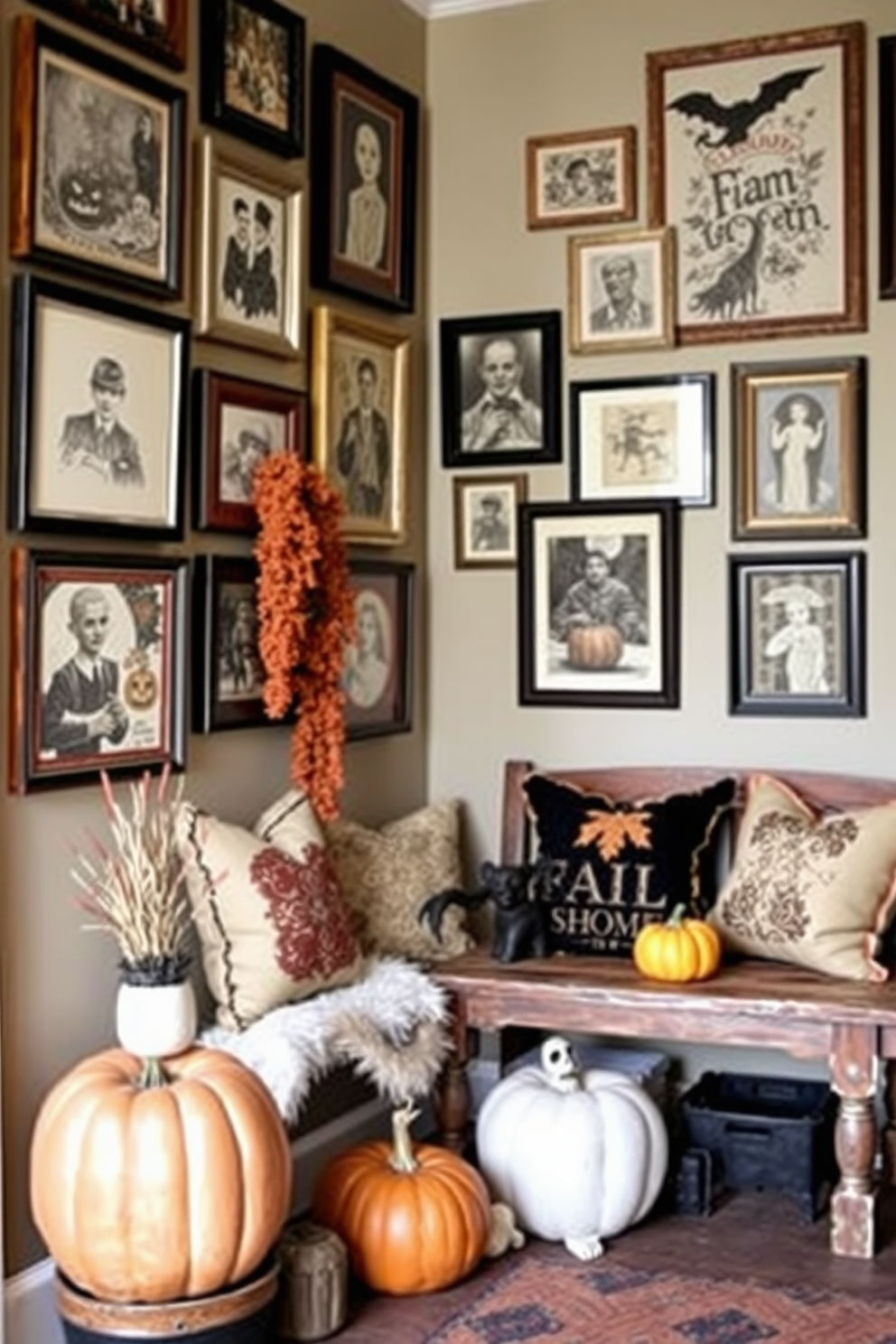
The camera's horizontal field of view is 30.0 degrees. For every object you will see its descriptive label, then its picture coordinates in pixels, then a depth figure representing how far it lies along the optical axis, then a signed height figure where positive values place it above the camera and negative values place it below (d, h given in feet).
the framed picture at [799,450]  13.25 +2.07
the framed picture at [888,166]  13.08 +4.24
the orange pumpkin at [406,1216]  10.54 -3.24
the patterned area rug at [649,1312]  10.02 -3.75
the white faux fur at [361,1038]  10.23 -2.15
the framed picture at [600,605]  13.85 +0.86
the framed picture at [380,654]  13.60 +0.43
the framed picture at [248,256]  11.41 +3.19
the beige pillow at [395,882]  12.77 -1.38
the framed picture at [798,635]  13.25 +0.58
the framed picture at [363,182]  12.93 +4.24
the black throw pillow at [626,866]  12.94 -1.25
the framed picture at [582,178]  13.99 +4.47
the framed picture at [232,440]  11.36 +1.87
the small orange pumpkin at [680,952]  11.94 -1.76
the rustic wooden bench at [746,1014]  11.20 -2.15
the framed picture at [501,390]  14.32 +2.74
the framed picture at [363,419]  12.90 +2.31
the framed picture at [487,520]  14.48 +1.62
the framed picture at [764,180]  13.29 +4.28
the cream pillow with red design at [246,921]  10.84 -1.41
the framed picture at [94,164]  9.60 +3.29
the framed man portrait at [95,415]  9.62 +1.77
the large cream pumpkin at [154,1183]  8.63 -2.50
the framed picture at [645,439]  13.75 +2.24
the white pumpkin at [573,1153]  11.31 -3.05
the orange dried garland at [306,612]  11.74 +0.66
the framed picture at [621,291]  13.85 +3.48
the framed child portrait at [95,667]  9.68 +0.23
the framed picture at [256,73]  11.44 +4.50
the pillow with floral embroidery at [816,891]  11.99 -1.34
